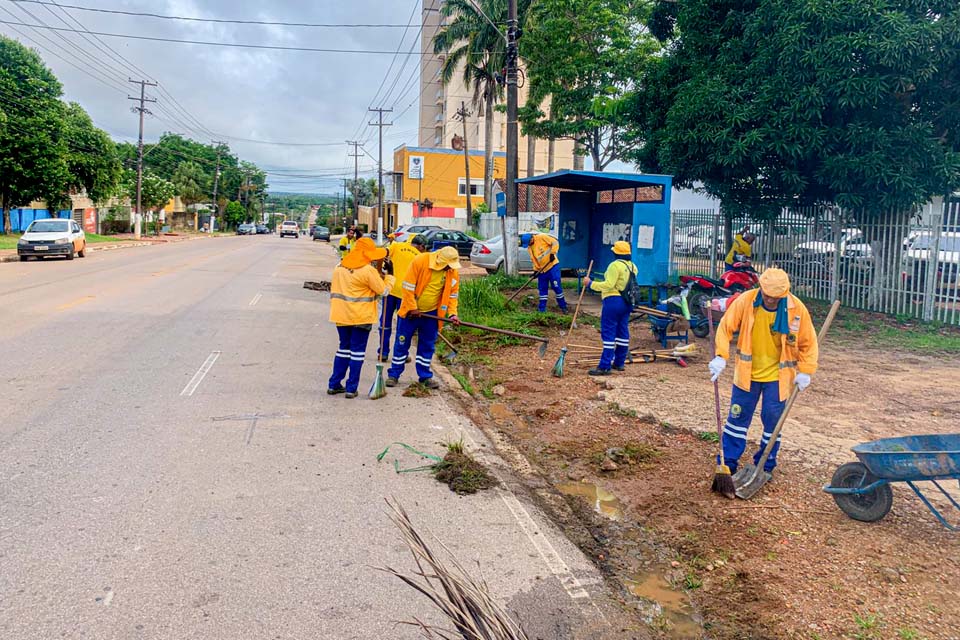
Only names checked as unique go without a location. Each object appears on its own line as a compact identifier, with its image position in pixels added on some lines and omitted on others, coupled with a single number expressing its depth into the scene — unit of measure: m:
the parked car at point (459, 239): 31.03
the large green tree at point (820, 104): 12.14
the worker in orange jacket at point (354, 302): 7.97
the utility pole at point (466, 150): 44.90
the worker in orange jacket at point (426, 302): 8.59
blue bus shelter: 15.03
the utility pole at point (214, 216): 80.34
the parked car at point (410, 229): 35.65
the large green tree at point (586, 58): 22.78
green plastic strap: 5.98
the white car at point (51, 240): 25.91
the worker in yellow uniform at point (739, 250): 14.40
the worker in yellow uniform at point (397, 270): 9.69
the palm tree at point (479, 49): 35.53
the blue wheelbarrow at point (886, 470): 4.54
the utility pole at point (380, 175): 49.01
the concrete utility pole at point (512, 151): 18.58
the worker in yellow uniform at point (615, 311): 9.61
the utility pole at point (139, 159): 49.47
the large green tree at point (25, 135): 36.19
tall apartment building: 63.74
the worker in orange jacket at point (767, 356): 5.65
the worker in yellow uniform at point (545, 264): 14.53
